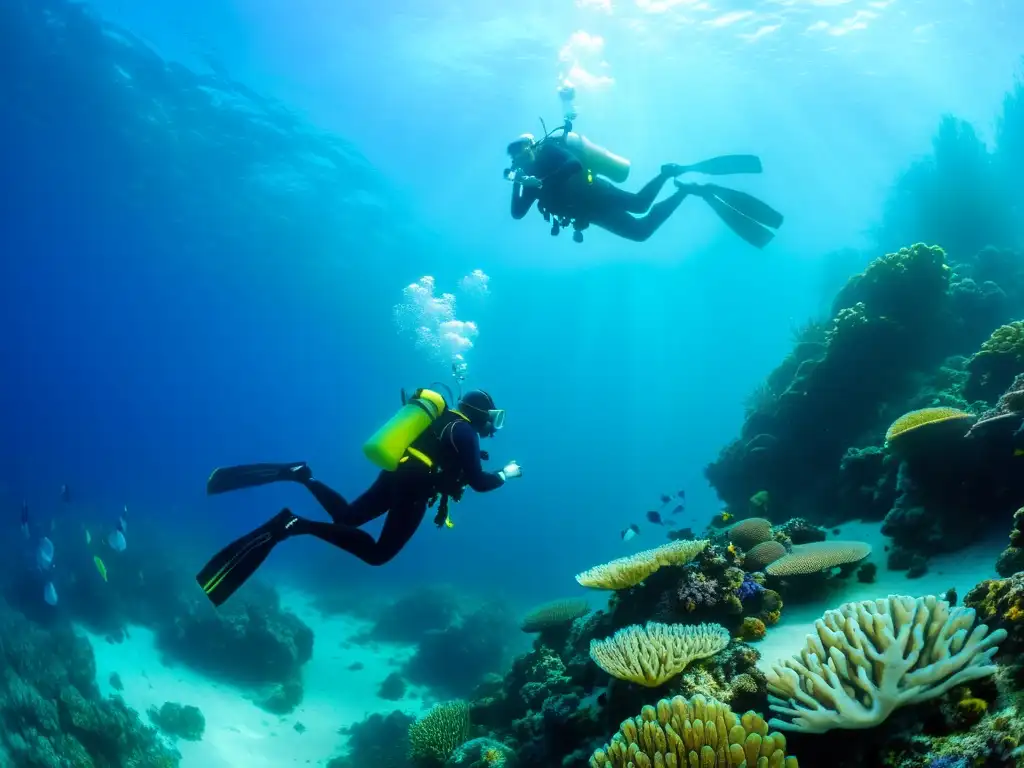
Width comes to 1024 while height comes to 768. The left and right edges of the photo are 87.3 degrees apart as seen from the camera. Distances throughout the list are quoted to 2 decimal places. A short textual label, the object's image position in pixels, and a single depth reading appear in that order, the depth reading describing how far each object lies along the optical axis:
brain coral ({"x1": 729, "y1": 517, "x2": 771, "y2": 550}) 6.95
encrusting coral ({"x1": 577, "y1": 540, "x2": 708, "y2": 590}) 5.73
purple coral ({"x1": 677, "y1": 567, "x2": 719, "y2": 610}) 5.44
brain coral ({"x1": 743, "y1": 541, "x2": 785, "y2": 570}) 6.39
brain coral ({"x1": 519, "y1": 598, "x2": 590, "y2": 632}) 8.75
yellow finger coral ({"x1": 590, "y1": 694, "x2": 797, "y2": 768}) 2.88
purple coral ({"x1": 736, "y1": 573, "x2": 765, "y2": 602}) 5.65
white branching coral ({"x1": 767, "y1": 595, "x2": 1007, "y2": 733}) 2.79
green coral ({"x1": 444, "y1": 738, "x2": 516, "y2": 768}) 5.89
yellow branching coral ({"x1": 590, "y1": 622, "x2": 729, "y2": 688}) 4.23
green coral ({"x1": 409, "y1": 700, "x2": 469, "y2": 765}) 7.21
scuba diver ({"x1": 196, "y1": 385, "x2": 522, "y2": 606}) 5.49
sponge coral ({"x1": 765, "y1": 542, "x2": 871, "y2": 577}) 5.73
